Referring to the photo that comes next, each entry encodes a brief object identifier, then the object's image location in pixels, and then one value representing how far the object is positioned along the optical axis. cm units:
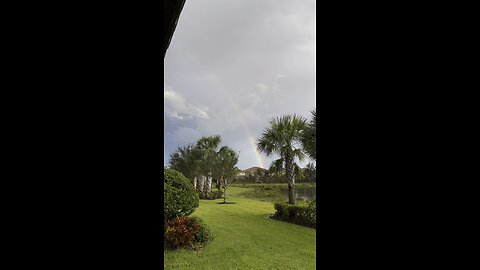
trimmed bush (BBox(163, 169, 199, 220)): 744
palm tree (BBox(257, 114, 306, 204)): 1330
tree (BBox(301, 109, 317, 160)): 1177
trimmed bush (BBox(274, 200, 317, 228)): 1038
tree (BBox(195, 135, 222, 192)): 2105
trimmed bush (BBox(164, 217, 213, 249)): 690
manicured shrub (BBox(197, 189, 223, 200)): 2208
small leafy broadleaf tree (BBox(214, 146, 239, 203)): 1919
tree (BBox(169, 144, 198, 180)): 2252
